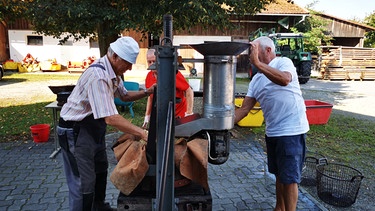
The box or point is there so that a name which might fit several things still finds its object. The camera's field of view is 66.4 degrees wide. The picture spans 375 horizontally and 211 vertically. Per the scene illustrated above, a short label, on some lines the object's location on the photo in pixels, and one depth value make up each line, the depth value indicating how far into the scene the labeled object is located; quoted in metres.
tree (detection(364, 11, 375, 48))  27.05
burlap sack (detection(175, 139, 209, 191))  1.70
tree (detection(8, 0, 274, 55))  5.30
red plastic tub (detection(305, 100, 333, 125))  6.63
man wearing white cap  2.05
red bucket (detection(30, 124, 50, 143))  5.21
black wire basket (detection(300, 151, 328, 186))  3.94
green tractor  14.31
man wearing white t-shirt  2.55
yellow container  6.38
